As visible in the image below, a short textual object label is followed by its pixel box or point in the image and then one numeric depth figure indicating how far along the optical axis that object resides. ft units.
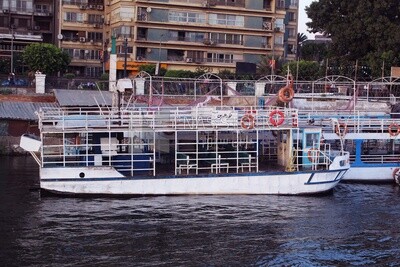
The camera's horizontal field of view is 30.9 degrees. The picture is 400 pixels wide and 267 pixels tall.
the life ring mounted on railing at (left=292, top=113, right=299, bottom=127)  118.49
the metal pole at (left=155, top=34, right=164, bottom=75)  264.62
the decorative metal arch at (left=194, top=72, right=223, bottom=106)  156.84
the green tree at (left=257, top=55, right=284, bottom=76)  241.72
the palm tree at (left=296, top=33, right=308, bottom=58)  370.37
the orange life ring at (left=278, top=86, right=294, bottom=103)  127.65
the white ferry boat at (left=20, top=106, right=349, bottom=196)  111.04
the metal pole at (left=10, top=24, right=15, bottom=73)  235.61
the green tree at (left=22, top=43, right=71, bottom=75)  225.97
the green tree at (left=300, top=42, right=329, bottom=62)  327.88
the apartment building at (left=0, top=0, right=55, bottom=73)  277.85
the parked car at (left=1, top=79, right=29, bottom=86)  193.21
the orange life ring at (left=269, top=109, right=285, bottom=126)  117.39
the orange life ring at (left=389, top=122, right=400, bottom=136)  132.46
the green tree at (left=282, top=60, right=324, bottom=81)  228.22
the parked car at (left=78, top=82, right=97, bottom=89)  207.53
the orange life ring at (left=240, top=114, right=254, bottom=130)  115.65
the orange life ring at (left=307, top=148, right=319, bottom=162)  118.21
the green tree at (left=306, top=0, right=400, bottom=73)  212.64
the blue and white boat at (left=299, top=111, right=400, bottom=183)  131.85
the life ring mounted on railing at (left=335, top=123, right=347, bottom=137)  129.70
